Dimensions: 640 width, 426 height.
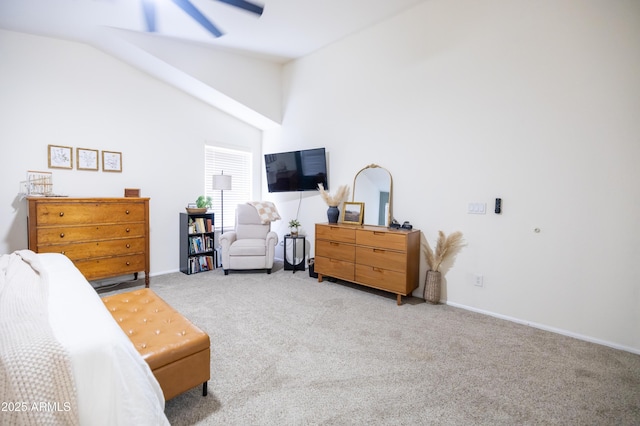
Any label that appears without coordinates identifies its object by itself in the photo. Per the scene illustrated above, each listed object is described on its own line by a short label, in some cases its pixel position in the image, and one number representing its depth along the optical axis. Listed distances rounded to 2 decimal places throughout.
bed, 0.86
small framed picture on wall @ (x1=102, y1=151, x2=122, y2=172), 3.74
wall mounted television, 4.37
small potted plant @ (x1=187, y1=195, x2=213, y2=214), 4.24
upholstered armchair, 4.21
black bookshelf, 4.27
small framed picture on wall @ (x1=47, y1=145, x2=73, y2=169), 3.38
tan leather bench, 1.48
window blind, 4.83
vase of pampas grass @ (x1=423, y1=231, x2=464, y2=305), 3.14
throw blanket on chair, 4.62
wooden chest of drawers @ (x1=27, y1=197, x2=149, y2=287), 2.92
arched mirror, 3.72
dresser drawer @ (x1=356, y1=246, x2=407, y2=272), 3.16
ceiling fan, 2.66
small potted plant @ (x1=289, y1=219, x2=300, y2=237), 4.51
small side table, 4.45
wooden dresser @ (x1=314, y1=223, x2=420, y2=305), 3.18
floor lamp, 4.41
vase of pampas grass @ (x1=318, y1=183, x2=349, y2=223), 4.00
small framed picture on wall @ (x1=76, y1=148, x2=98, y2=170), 3.56
